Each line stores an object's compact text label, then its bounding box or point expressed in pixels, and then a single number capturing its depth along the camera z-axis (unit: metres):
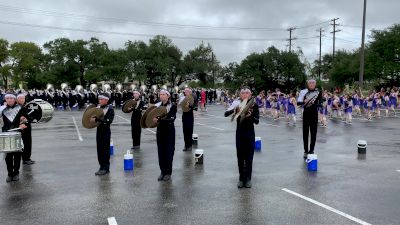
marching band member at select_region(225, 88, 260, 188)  7.82
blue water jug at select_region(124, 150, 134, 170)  9.74
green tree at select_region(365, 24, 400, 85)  46.28
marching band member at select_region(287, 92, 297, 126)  21.60
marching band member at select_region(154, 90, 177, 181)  8.71
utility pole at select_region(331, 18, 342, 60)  67.82
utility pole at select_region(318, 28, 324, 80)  71.91
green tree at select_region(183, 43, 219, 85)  68.44
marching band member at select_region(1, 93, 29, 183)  8.79
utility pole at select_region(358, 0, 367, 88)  35.69
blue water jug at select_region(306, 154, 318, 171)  9.32
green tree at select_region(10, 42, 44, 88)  74.51
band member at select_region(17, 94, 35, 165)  10.29
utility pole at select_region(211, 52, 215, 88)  70.39
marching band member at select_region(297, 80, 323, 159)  10.78
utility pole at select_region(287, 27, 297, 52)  69.00
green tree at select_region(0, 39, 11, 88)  74.69
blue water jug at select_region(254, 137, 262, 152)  12.47
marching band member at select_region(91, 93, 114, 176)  9.23
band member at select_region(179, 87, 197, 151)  12.59
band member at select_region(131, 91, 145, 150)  13.34
